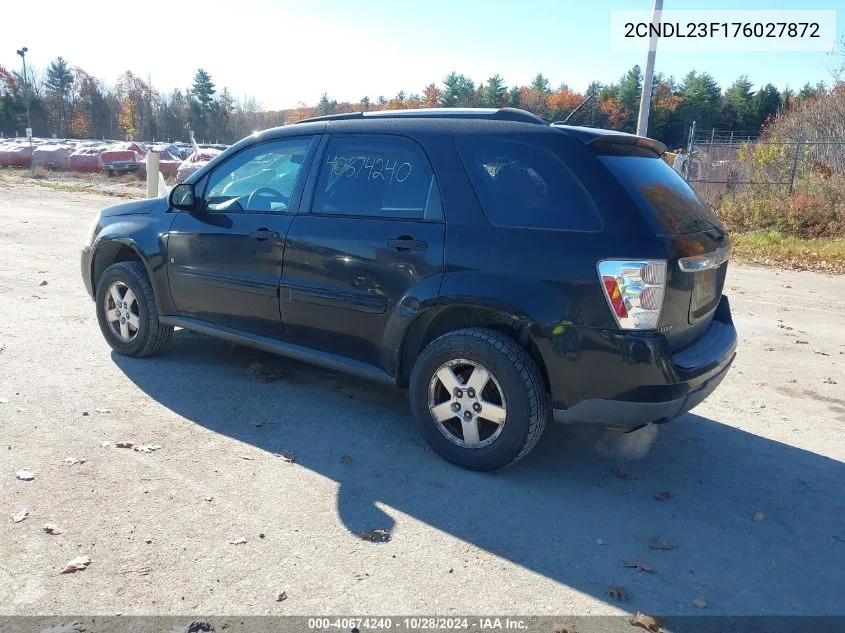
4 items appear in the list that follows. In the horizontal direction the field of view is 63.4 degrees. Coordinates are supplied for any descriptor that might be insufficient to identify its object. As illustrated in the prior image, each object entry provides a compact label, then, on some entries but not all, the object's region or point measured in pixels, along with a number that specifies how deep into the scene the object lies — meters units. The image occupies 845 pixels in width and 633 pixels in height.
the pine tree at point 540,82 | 83.14
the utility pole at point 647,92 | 12.42
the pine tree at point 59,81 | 88.45
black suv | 3.40
